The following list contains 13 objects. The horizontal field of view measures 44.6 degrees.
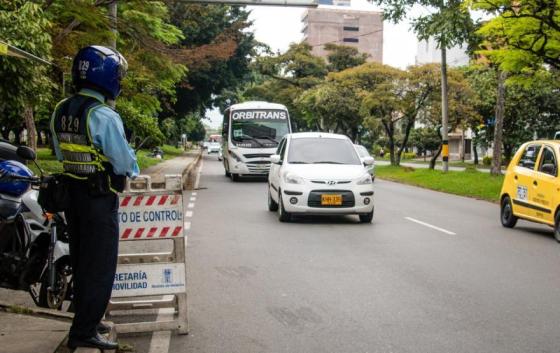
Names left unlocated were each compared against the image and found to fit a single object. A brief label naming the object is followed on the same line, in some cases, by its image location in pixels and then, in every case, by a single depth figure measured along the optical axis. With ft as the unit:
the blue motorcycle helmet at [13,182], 18.95
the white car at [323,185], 41.81
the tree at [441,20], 63.00
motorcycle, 18.73
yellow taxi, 38.04
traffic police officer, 14.85
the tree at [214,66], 140.15
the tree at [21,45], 34.08
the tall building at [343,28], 440.45
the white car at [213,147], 256.21
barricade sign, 17.93
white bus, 84.12
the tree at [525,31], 50.65
